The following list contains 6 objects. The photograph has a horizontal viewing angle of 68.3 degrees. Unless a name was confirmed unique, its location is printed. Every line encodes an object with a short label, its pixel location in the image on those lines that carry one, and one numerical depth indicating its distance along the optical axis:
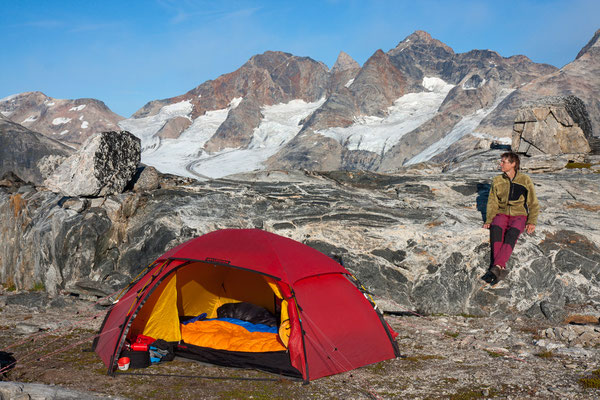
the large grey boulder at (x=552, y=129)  19.89
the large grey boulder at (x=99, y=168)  12.50
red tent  6.52
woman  8.98
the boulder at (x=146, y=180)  13.33
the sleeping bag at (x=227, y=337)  7.36
